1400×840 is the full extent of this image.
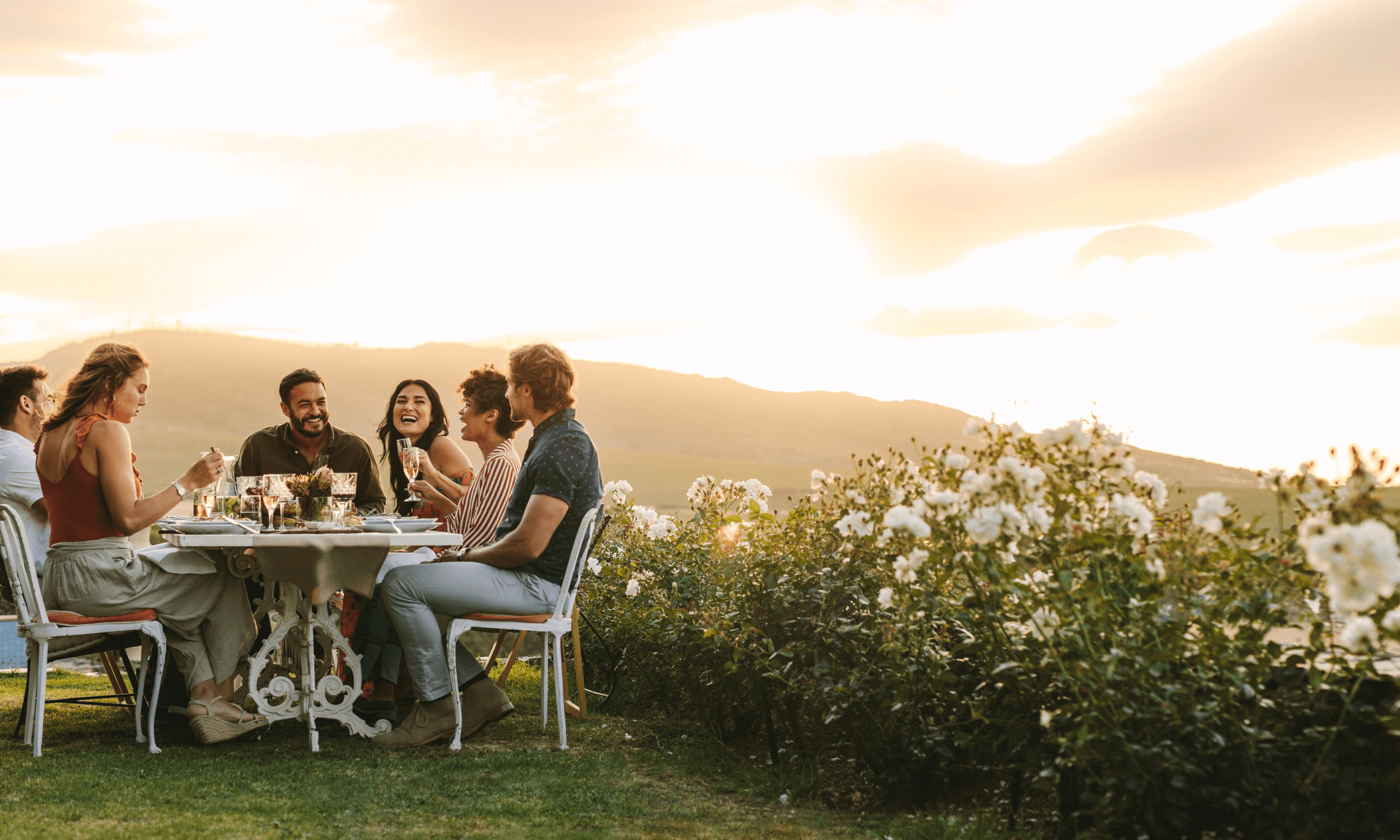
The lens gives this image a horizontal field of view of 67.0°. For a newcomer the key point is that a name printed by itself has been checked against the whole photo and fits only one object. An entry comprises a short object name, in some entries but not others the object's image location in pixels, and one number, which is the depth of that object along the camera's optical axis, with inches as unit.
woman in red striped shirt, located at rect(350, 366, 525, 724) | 168.4
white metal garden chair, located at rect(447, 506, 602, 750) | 153.4
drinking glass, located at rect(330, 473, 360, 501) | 157.9
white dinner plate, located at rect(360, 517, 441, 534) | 155.0
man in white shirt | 185.2
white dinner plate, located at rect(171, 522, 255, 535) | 151.1
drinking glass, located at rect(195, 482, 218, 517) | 164.9
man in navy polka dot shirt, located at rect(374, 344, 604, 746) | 153.7
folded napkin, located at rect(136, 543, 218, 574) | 154.9
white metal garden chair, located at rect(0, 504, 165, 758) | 146.0
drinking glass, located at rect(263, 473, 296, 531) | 153.6
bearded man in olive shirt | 188.1
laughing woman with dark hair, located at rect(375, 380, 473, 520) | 189.5
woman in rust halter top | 150.9
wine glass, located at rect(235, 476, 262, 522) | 153.2
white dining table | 149.5
